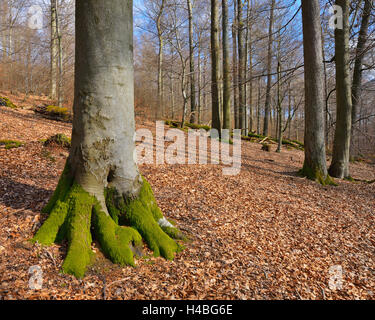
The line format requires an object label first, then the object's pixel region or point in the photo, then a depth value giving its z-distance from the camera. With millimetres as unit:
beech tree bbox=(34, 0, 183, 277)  2666
